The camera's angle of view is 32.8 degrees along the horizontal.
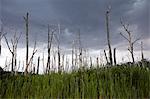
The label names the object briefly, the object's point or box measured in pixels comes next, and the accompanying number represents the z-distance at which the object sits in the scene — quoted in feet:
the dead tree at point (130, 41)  58.65
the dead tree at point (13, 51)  61.25
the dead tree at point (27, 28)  56.89
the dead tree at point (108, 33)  53.19
